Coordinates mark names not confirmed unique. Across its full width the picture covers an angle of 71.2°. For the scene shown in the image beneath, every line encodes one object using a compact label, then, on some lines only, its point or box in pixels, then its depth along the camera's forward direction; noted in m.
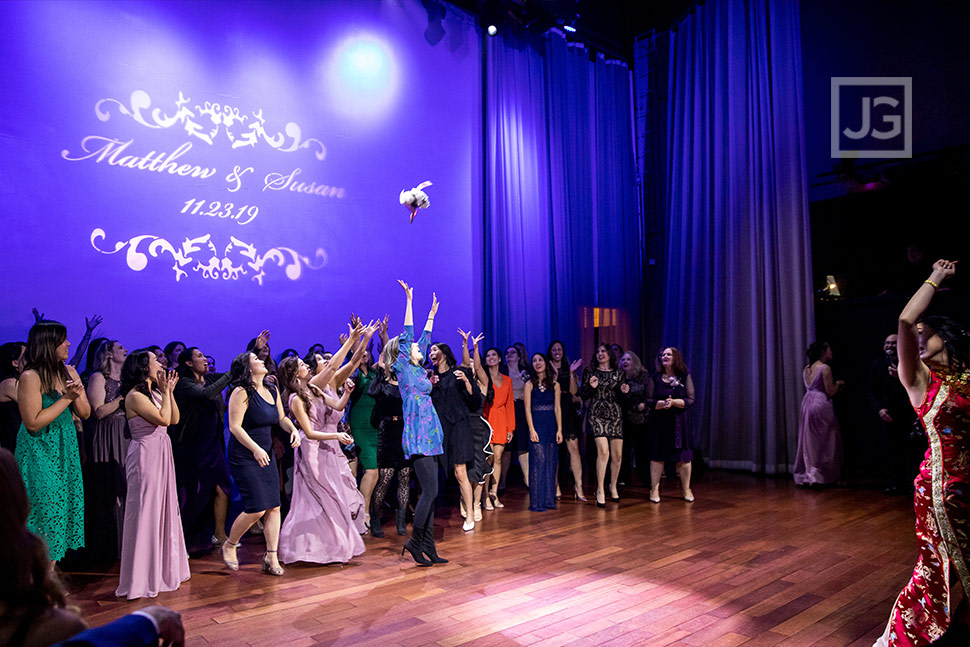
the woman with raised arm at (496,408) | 6.64
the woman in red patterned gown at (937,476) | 2.71
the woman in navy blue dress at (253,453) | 4.44
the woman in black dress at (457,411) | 5.67
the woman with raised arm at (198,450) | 5.26
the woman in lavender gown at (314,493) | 4.71
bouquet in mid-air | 6.53
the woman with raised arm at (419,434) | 4.59
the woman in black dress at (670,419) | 6.65
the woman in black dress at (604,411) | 6.70
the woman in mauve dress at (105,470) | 4.88
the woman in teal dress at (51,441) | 3.89
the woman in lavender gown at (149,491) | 4.08
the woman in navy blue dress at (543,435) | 6.55
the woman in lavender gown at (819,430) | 7.45
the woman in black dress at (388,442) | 5.41
